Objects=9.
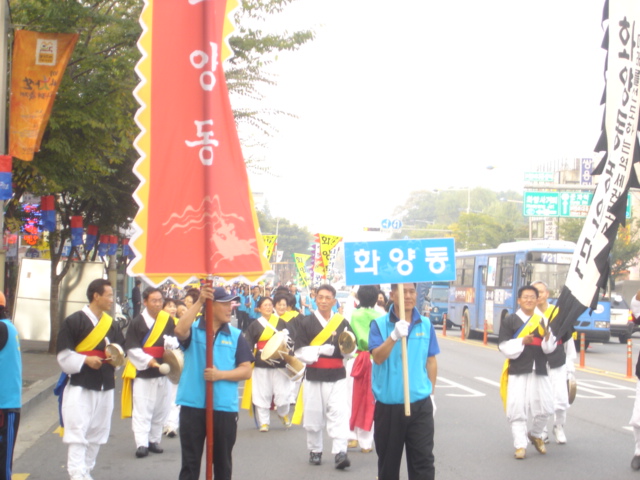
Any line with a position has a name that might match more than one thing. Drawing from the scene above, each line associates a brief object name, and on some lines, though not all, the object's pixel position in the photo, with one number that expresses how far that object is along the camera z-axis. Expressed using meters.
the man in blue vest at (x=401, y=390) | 6.25
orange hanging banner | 11.30
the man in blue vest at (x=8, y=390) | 6.24
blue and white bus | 25.70
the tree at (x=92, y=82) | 12.20
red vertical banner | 5.34
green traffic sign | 34.06
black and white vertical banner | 6.96
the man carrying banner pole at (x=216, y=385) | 5.94
